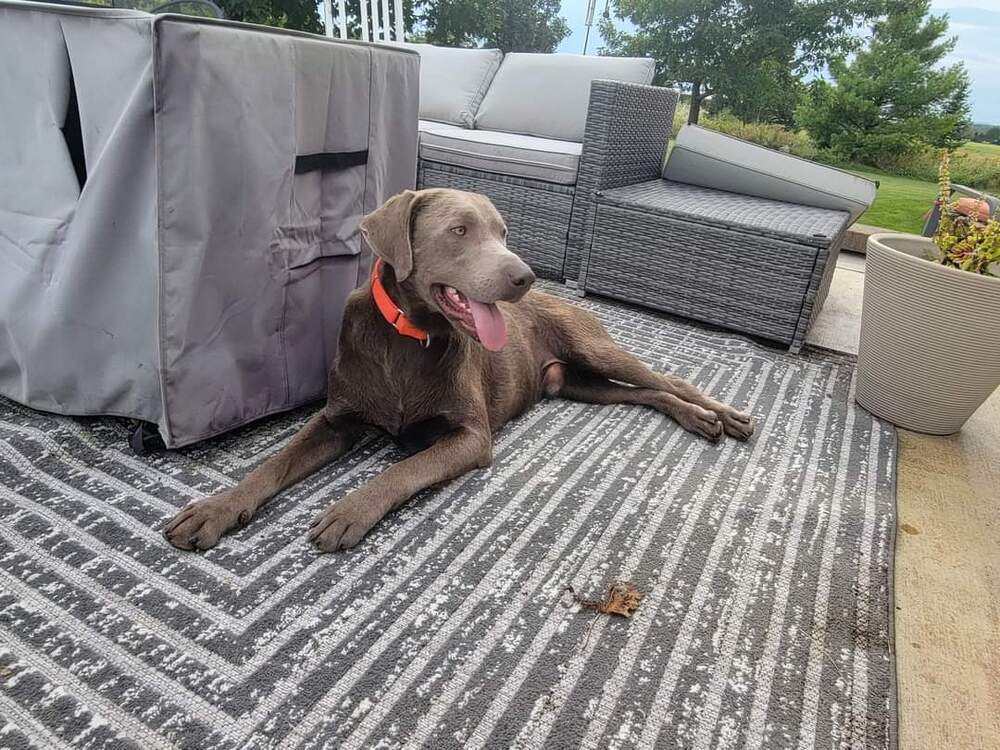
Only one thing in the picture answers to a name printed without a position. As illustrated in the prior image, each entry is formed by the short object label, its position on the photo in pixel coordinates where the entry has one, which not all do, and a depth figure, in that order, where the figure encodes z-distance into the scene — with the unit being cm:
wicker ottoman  253
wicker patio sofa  288
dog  130
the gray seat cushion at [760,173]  304
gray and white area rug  94
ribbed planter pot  185
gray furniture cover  127
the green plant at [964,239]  185
